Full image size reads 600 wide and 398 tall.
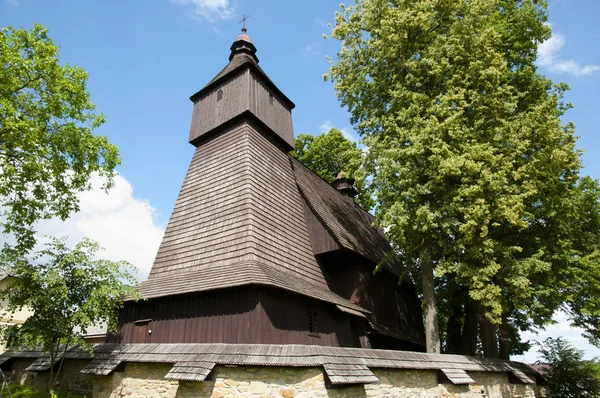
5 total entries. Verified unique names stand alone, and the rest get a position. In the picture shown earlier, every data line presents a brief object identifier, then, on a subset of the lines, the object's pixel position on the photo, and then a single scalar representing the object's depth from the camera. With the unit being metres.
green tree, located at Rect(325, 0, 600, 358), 11.20
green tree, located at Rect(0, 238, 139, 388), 8.80
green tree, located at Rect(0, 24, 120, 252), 11.16
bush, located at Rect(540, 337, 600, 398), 16.23
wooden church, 9.61
